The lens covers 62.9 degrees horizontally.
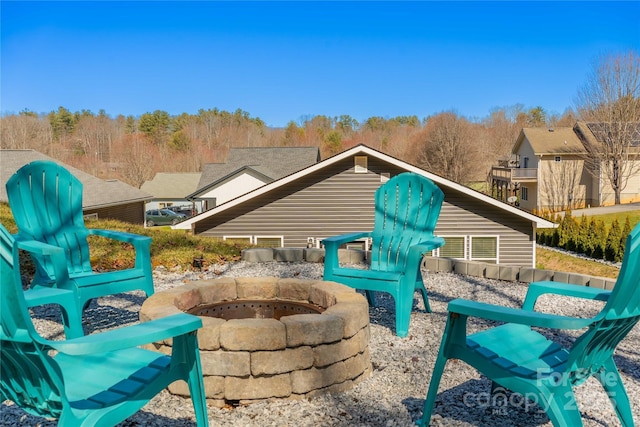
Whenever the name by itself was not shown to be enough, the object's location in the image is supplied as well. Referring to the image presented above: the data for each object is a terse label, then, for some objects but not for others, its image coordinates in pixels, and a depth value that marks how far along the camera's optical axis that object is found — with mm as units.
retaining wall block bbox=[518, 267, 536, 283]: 5758
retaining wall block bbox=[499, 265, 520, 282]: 5832
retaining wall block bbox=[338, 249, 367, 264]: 6648
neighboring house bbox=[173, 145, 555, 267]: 11180
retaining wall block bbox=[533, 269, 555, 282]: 5715
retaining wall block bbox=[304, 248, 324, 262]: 6516
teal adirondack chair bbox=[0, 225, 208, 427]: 1524
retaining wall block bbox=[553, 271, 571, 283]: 5680
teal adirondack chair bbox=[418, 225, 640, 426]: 1886
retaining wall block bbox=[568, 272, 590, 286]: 5570
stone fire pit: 2689
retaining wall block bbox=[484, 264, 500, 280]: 5906
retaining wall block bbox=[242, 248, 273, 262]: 6523
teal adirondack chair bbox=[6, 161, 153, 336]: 3668
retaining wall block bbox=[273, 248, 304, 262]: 6508
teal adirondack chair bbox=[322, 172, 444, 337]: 3803
